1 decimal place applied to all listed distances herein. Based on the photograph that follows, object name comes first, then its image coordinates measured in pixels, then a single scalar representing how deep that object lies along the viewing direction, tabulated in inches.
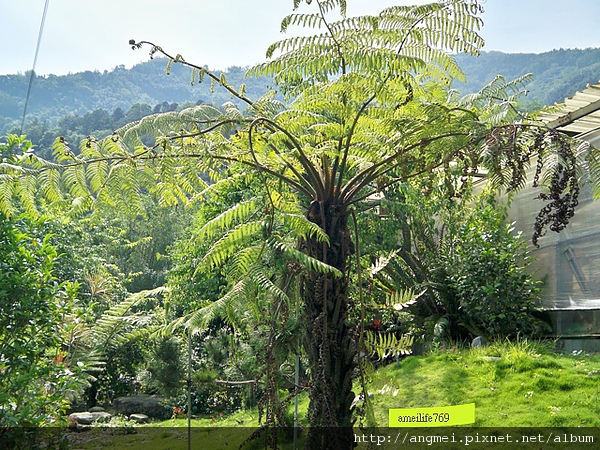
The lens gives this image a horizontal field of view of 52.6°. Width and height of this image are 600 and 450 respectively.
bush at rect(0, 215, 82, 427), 135.3
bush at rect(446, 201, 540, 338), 203.9
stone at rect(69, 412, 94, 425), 261.0
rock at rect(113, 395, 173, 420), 286.8
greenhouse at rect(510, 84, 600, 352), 200.7
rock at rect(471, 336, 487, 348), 199.3
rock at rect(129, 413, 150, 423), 267.3
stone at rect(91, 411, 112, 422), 263.8
